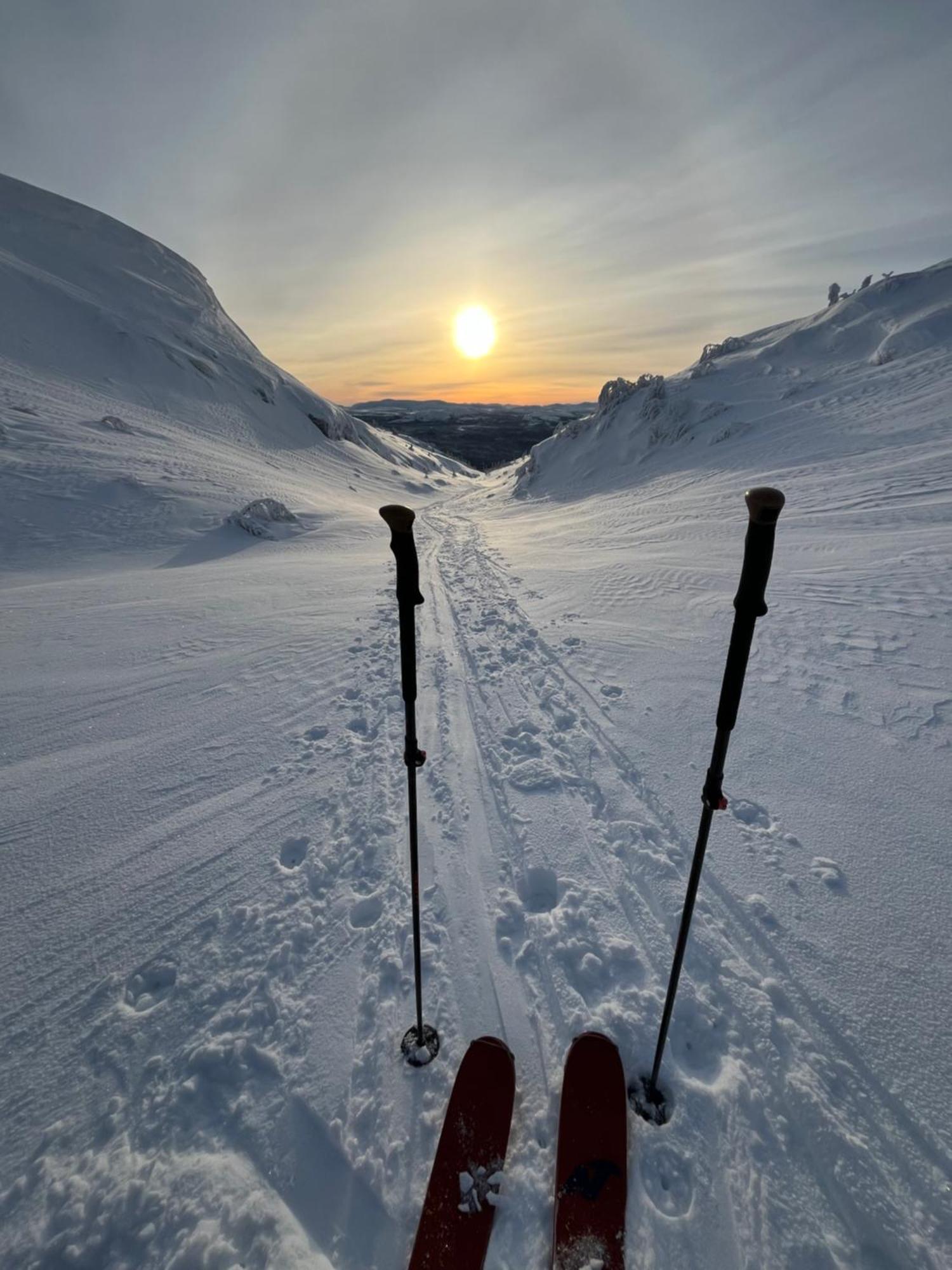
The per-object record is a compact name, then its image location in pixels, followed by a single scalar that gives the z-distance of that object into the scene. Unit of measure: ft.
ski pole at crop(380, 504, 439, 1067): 5.84
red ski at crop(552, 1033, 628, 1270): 6.42
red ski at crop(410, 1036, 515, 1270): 6.43
